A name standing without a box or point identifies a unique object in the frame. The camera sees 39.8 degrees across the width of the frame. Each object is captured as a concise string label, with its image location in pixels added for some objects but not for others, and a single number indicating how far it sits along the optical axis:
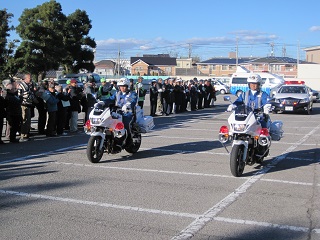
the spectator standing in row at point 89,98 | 15.94
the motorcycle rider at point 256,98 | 9.16
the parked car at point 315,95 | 34.12
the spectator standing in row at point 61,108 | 14.24
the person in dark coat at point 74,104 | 14.80
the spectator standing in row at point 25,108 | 12.91
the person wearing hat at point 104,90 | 14.18
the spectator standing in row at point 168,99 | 22.05
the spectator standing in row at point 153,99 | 21.25
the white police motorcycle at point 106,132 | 9.40
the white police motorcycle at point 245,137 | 8.30
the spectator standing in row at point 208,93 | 28.03
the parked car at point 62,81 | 37.79
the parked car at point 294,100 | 23.53
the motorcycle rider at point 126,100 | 10.31
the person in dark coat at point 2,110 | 12.15
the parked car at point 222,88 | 48.91
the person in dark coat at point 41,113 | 13.79
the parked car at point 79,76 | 41.64
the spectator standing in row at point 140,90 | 19.72
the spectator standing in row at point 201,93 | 26.94
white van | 35.88
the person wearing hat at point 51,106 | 13.55
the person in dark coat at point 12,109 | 12.21
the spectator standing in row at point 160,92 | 21.84
